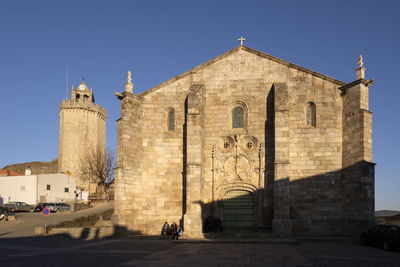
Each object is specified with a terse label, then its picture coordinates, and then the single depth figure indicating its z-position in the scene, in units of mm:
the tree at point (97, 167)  55219
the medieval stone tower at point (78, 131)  59719
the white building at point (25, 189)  46594
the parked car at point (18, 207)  39906
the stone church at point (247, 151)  20797
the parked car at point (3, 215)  30762
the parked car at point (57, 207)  39344
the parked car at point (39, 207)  40097
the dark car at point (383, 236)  16328
